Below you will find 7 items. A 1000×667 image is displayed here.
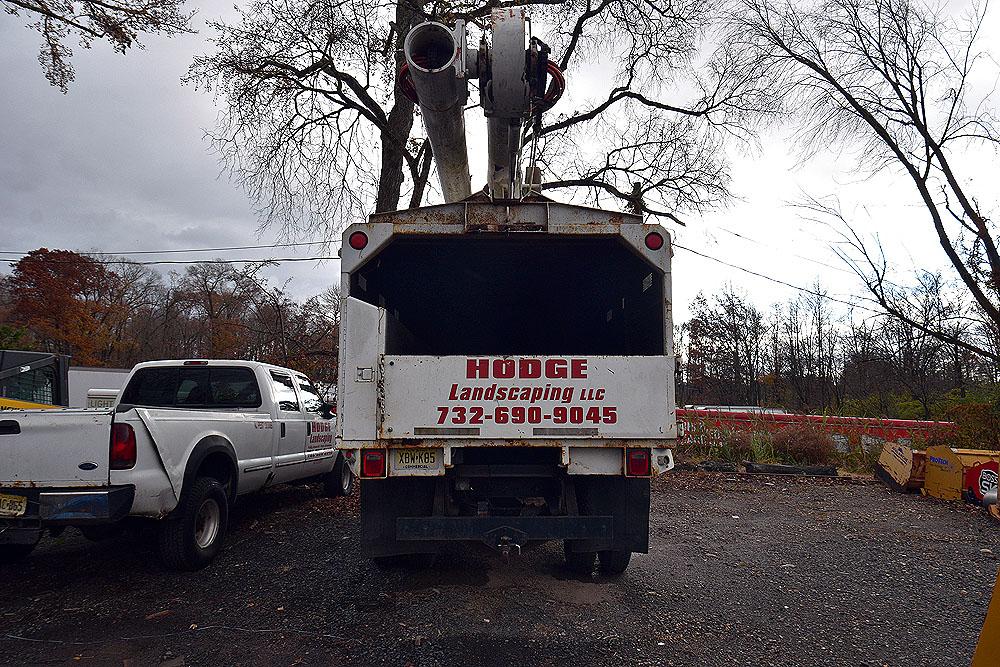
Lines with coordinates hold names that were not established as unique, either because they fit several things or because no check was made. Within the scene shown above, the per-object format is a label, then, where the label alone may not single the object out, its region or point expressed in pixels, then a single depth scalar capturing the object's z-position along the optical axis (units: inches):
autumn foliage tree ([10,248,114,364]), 1422.2
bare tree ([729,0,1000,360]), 607.8
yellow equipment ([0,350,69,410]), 290.2
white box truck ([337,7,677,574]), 163.3
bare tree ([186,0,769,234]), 540.7
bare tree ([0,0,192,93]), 390.0
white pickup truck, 169.0
